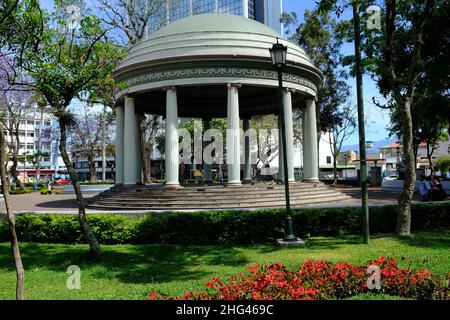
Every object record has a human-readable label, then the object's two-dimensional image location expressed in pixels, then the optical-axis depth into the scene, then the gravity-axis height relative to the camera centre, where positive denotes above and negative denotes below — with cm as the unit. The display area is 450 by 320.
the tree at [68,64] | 852 +257
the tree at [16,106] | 3697 +661
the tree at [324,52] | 3781 +1199
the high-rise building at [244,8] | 9192 +4544
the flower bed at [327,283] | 536 -187
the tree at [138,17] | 2923 +1234
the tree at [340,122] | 4212 +498
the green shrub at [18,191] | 3936 -215
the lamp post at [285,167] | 1044 -4
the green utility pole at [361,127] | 1039 +107
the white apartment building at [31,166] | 9350 +129
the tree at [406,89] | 1099 +231
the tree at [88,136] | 5103 +483
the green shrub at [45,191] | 3729 -210
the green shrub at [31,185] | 4797 -201
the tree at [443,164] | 5081 -15
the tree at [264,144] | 4906 +310
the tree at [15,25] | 795 +334
